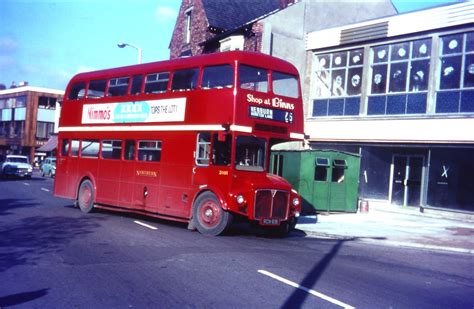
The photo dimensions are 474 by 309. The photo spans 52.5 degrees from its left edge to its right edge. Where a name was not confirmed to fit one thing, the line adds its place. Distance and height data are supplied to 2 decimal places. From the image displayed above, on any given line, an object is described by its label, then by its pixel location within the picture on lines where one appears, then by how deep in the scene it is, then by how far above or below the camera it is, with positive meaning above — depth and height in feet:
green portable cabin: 60.85 -1.06
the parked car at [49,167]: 142.61 -5.41
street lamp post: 84.48 +18.16
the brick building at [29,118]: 212.23 +13.10
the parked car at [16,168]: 114.11 -5.23
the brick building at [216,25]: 84.45 +26.76
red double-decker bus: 38.58 +1.97
